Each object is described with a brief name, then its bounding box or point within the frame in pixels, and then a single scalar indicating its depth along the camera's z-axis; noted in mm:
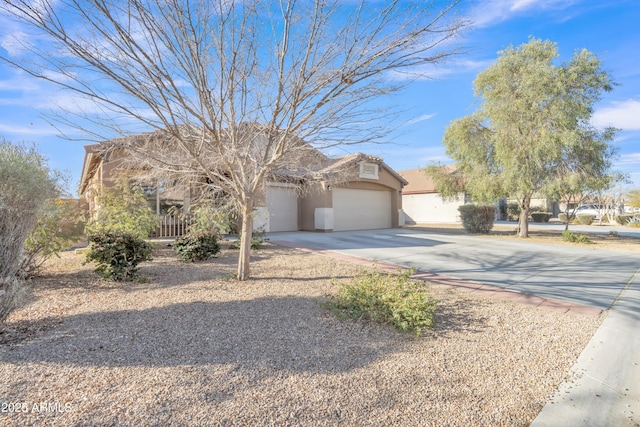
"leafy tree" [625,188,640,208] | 28781
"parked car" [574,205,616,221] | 27703
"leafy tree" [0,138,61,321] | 4172
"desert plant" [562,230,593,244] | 12617
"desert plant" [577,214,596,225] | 25883
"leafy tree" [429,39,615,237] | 12609
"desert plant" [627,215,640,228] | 23383
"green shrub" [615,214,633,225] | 25578
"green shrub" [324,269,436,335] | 3873
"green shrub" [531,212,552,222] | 28766
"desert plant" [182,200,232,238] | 8633
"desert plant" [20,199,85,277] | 5551
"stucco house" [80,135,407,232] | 13727
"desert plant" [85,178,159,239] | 7158
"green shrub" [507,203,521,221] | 29691
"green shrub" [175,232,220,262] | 7871
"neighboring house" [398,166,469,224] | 27109
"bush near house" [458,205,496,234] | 16953
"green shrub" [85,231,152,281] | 5855
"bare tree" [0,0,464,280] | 4355
